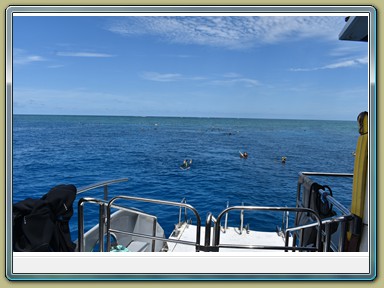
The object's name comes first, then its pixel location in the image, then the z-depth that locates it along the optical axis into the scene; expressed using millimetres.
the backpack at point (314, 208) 3402
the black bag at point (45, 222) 2391
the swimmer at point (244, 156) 32156
